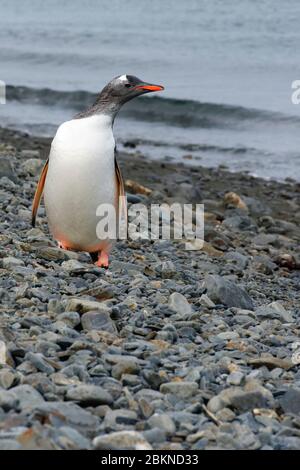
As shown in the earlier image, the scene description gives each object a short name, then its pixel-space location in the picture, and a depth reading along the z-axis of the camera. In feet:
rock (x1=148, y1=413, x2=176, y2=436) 22.63
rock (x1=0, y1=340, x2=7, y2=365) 24.89
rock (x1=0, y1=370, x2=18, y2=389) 23.53
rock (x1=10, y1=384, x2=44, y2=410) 22.16
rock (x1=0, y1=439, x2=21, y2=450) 19.74
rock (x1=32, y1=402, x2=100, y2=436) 21.39
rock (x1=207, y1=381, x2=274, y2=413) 25.04
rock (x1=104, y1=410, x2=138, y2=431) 22.27
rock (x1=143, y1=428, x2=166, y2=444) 22.00
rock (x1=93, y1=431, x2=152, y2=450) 20.97
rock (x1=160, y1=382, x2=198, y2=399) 25.47
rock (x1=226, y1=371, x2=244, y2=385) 26.96
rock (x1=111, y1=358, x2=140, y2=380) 25.84
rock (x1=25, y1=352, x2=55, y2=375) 24.95
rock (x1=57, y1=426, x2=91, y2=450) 20.43
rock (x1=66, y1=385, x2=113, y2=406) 23.35
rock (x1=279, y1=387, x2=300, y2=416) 26.17
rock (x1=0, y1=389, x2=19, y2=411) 21.89
